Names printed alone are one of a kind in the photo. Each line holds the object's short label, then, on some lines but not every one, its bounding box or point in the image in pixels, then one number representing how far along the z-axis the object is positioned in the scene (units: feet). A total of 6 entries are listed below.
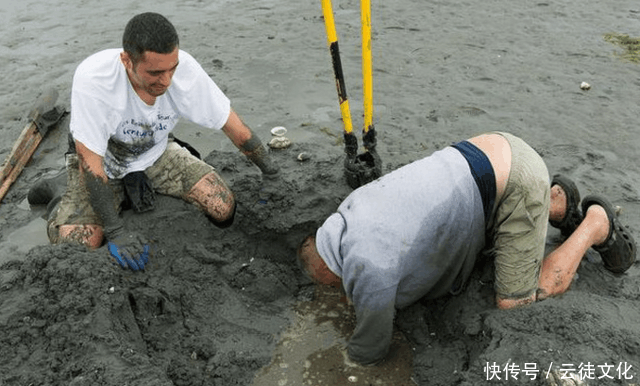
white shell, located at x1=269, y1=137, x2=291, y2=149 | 14.28
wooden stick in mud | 13.98
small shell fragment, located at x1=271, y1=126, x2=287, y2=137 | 14.71
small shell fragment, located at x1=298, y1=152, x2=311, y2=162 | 13.66
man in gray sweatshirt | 8.38
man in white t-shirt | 9.87
